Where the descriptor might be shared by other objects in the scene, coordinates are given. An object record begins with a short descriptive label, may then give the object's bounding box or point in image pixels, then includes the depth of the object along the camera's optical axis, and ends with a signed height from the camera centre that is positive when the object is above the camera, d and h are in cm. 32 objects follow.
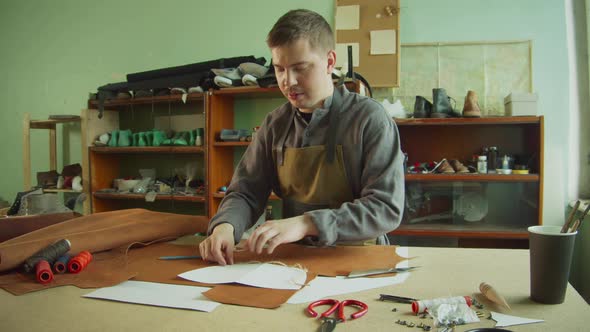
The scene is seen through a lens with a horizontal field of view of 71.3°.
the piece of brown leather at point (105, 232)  103 -22
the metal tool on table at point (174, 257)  112 -28
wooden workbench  69 -28
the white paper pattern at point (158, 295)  78 -28
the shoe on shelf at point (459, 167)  262 -9
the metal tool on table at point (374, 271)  94 -27
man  110 -2
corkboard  287 +82
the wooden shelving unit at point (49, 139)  345 +17
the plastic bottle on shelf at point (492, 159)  264 -4
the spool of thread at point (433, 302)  73 -27
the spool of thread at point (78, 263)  99 -26
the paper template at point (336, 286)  82 -28
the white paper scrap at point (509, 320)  68 -28
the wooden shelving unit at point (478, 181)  254 -18
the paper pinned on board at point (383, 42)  288 +79
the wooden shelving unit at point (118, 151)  305 +4
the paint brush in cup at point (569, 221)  75 -13
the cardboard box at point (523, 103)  246 +29
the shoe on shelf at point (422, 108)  262 +29
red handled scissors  67 -28
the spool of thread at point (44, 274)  92 -26
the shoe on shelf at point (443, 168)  263 -9
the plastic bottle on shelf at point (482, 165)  258 -8
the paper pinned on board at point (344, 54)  294 +72
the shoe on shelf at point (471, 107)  254 +29
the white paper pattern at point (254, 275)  89 -28
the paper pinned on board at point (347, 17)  295 +99
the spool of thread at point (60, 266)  98 -26
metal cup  75 -21
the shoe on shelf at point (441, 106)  260 +30
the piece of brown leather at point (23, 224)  126 -21
